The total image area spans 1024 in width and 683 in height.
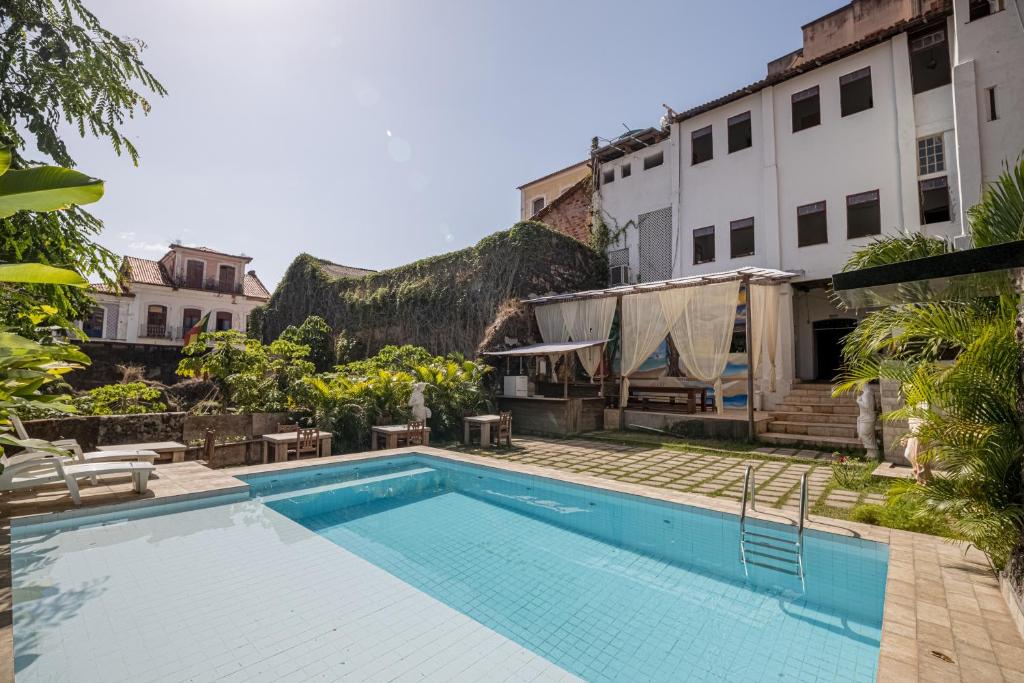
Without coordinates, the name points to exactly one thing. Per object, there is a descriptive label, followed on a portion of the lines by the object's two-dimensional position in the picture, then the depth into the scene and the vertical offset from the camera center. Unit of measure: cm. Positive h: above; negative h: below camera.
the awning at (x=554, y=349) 1309 +69
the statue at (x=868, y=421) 838 -81
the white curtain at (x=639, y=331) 1244 +113
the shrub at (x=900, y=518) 473 -150
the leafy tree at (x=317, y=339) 2023 +144
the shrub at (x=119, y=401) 939 -57
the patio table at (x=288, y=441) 851 -122
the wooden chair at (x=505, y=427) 1069 -119
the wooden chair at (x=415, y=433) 1007 -125
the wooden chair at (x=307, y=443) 881 -130
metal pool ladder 450 -176
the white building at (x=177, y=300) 2544 +416
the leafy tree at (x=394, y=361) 1330 +36
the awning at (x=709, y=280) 1072 +223
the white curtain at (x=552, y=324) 1464 +155
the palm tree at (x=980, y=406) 309 -21
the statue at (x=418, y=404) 1053 -67
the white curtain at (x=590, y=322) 1355 +149
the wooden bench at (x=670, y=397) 1193 -60
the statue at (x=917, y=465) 589 -112
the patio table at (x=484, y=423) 1057 -110
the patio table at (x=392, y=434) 975 -124
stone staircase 998 -104
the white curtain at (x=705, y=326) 1112 +116
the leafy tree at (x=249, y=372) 1066 +2
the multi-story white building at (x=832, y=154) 1052 +580
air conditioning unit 1703 +352
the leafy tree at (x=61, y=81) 485 +300
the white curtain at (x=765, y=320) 1132 +129
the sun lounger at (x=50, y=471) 504 -109
